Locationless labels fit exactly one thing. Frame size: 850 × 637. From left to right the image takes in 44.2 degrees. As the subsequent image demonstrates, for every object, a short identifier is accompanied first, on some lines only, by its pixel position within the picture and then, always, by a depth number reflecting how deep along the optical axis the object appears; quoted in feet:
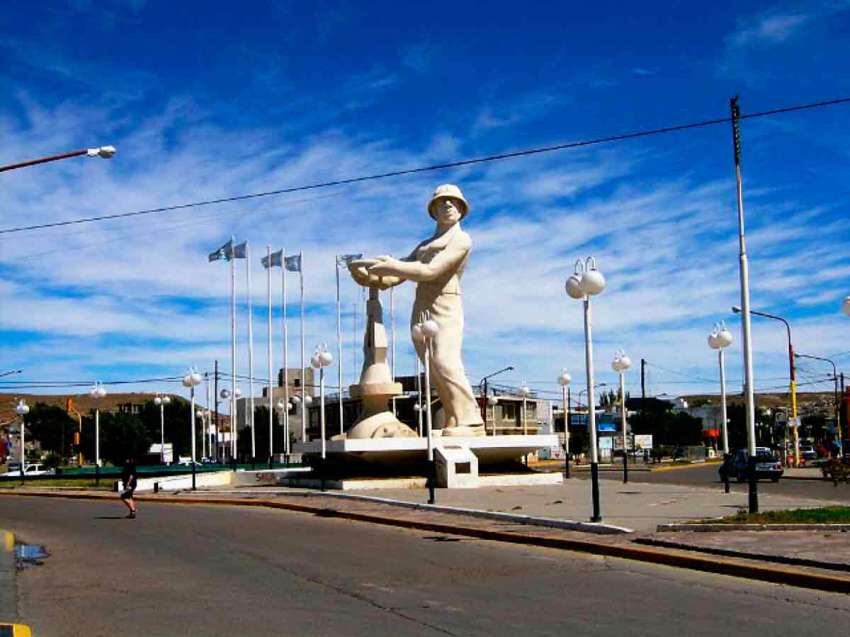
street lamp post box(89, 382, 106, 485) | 136.77
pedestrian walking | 78.23
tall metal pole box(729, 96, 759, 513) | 57.16
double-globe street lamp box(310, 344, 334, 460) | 111.85
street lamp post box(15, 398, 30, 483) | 161.68
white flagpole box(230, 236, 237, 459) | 163.10
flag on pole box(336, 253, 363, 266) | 166.40
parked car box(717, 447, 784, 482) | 102.42
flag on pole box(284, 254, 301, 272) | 178.60
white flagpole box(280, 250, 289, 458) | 173.35
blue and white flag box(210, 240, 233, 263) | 173.68
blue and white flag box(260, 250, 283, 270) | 176.35
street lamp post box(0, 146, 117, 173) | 56.59
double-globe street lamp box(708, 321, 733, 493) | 76.69
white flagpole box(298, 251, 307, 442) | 162.59
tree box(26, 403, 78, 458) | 315.17
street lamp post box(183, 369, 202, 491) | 125.80
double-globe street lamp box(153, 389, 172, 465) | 167.88
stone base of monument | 100.37
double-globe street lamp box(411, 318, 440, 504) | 77.56
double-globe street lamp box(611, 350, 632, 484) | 106.01
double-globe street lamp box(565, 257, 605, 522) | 57.41
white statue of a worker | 107.55
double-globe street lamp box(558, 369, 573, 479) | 127.24
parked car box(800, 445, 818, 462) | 235.24
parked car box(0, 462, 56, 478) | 201.40
